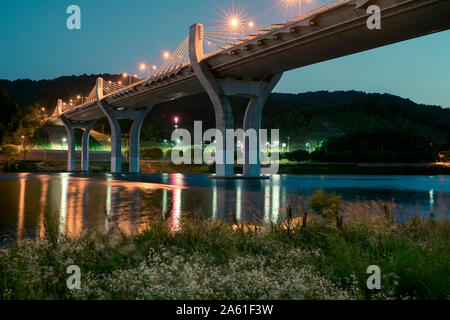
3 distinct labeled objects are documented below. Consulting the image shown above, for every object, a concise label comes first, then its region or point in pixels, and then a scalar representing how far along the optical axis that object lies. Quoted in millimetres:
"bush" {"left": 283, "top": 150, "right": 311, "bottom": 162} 91438
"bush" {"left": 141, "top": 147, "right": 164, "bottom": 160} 113562
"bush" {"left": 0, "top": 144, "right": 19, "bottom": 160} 98938
